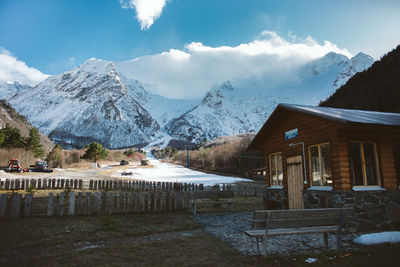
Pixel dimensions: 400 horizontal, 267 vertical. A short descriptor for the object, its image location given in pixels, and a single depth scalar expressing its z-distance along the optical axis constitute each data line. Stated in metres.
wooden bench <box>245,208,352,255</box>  5.08
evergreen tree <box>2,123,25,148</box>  46.57
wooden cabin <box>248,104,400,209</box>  7.75
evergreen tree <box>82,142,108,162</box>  54.03
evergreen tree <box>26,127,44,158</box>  51.38
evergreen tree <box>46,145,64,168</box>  52.31
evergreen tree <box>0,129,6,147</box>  43.53
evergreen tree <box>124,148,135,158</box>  91.75
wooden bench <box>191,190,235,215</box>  11.65
